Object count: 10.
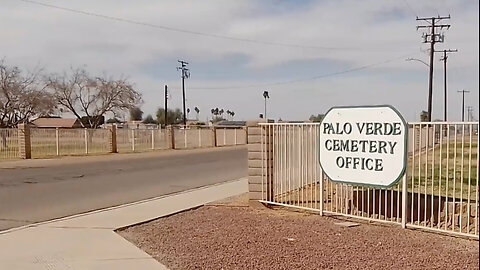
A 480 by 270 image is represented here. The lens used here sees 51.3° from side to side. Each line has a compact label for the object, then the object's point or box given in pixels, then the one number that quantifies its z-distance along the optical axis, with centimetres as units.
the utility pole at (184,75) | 6631
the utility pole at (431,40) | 4531
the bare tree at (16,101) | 4138
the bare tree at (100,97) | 5425
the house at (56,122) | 7177
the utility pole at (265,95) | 6784
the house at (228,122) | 9431
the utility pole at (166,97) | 6762
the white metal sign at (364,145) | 747
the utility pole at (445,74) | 5555
